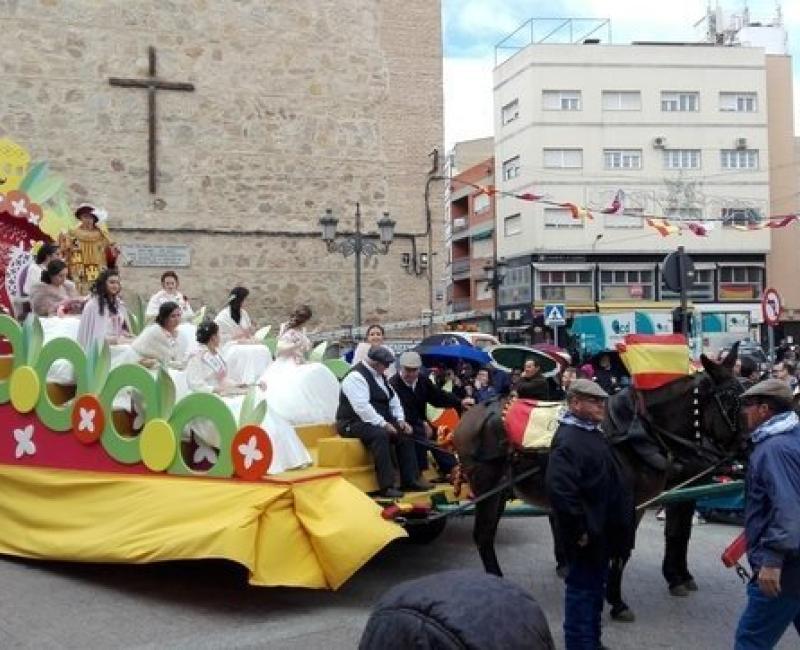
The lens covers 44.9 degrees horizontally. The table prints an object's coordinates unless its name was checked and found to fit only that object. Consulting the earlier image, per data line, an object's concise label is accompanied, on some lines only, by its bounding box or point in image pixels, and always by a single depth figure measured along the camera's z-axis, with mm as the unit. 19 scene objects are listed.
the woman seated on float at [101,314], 8438
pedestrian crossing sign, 24312
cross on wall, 19969
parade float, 6512
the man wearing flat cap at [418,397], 8266
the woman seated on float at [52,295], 9383
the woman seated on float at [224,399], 7176
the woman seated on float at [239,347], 9297
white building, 44312
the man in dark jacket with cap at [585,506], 5215
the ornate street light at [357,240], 18484
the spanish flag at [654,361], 6891
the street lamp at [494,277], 31239
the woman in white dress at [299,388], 8258
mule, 6594
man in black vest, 7496
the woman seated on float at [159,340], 7934
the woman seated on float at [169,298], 10586
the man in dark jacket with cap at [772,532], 4211
